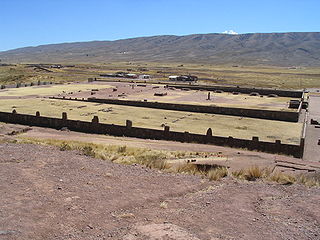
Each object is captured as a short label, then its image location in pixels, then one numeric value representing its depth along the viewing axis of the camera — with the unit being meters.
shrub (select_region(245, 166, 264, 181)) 12.78
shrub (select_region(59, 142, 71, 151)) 16.06
